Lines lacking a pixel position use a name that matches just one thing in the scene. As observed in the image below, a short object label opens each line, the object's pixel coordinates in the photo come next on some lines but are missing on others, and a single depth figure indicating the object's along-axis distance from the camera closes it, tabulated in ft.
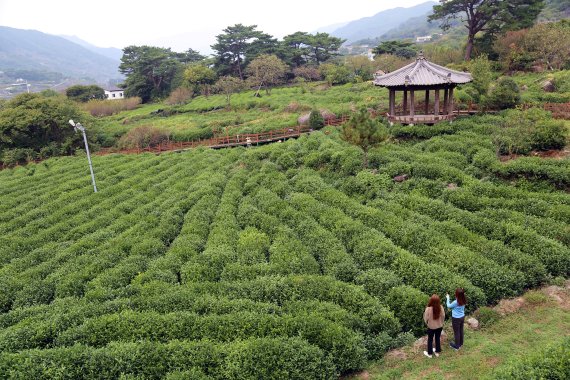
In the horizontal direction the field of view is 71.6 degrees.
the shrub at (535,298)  39.58
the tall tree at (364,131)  75.92
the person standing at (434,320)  33.37
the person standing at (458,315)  33.55
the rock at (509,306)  39.11
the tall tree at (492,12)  146.00
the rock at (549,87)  111.65
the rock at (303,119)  125.89
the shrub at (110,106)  219.61
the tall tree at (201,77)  221.46
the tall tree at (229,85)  189.98
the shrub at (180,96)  216.13
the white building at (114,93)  307.85
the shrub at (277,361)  32.01
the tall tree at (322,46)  239.09
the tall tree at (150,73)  245.45
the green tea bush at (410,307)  38.63
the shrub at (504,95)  96.12
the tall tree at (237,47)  235.61
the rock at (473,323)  37.42
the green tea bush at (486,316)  37.73
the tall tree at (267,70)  200.64
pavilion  88.53
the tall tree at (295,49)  228.84
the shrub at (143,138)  142.10
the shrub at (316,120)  120.47
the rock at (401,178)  72.87
